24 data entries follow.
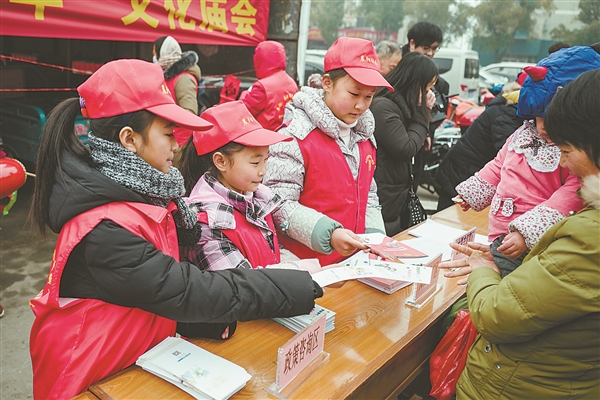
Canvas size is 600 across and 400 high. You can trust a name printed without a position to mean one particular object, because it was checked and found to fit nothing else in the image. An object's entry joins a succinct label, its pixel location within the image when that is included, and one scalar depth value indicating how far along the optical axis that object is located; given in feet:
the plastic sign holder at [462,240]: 6.98
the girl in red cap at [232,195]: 5.31
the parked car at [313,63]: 33.45
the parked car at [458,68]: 37.58
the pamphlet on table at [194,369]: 4.09
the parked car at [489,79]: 44.80
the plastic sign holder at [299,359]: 4.12
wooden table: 4.27
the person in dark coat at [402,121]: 9.25
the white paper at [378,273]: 5.32
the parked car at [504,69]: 45.98
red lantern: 9.60
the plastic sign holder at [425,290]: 6.02
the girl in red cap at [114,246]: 4.01
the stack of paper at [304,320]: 5.19
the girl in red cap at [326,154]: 6.65
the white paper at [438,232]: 8.24
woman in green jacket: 3.66
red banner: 11.79
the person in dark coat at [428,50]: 12.66
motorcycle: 20.65
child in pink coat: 5.16
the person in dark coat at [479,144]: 10.15
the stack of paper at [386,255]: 6.04
